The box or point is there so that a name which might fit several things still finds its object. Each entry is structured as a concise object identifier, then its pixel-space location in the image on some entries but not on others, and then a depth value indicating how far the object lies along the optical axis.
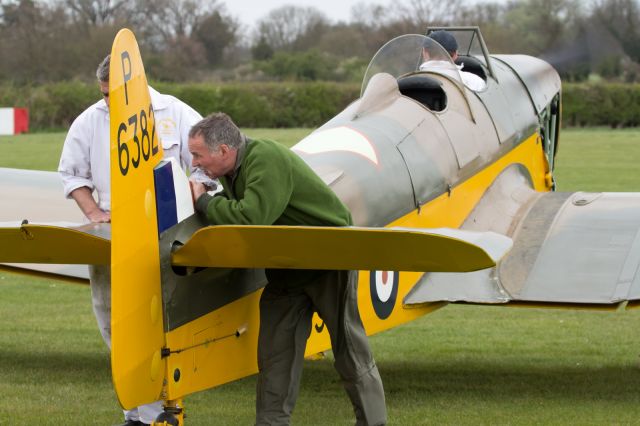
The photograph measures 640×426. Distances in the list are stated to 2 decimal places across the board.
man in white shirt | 12.47
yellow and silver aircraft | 9.12
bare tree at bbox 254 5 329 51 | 118.22
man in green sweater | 10.17
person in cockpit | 16.95
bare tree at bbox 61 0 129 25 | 106.31
